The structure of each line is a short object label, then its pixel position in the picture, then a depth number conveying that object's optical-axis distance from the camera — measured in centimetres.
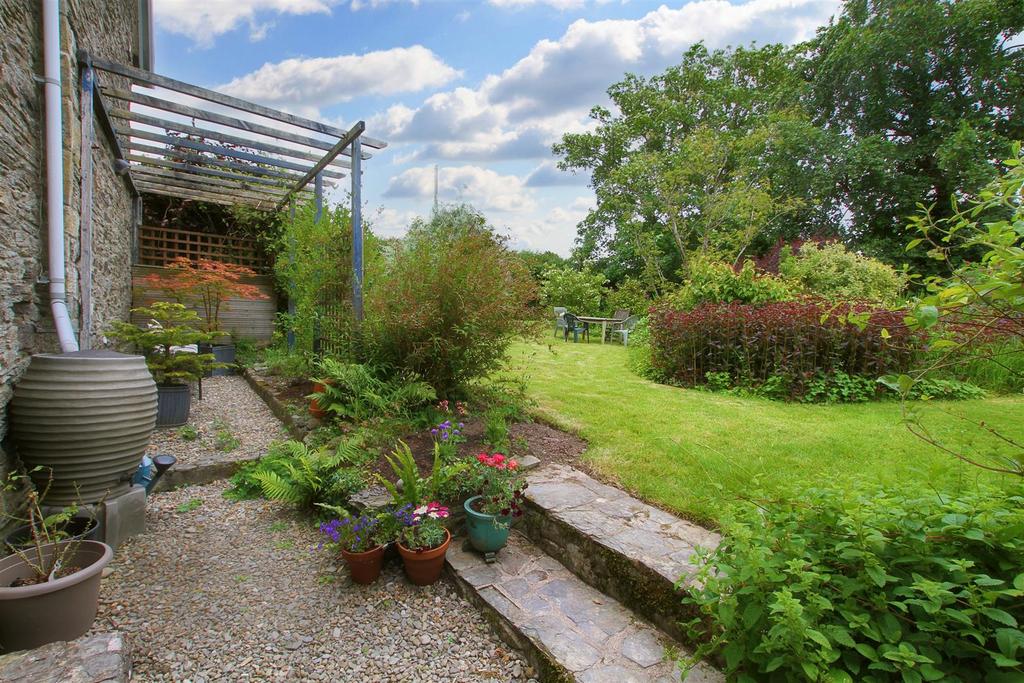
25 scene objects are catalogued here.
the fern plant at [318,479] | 296
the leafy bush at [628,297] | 1351
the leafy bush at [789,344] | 513
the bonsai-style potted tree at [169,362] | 438
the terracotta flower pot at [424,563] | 234
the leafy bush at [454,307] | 373
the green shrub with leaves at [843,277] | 730
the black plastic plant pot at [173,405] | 435
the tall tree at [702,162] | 1295
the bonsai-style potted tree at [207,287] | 696
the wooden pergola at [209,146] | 420
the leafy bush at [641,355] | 638
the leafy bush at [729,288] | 642
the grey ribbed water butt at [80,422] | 235
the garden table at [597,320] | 1088
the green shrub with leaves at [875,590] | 123
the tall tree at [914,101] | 1192
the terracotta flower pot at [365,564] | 235
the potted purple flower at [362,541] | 237
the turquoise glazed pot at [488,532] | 246
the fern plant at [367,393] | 379
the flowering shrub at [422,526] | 238
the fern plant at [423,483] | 257
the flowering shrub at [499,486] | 252
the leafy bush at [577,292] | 1365
